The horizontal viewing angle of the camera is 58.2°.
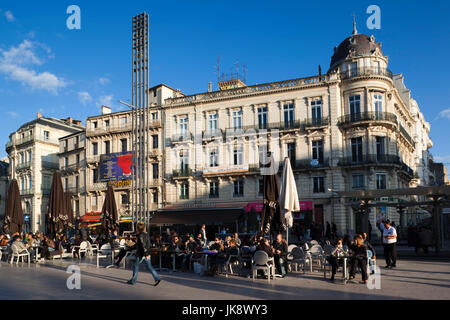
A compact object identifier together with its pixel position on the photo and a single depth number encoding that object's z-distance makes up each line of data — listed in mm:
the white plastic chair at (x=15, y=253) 16259
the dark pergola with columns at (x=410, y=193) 16516
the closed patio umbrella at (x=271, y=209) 12867
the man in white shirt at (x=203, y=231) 20333
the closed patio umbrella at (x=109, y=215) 21625
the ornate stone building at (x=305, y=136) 31094
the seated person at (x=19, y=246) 16328
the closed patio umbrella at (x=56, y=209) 17734
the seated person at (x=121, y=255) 14514
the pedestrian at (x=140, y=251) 10445
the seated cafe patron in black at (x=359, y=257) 10680
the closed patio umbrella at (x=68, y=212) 19497
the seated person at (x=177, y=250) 13828
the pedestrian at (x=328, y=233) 27652
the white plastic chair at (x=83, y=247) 17312
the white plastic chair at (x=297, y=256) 12345
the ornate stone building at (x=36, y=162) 47938
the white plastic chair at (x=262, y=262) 11156
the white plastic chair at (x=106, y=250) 15945
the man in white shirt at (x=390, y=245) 13445
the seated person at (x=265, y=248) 11664
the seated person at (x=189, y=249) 13672
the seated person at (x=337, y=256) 10969
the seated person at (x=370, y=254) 11656
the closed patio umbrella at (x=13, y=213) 18922
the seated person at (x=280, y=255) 11914
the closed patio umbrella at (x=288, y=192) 13562
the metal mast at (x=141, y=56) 21953
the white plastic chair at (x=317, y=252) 13102
